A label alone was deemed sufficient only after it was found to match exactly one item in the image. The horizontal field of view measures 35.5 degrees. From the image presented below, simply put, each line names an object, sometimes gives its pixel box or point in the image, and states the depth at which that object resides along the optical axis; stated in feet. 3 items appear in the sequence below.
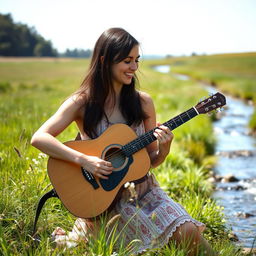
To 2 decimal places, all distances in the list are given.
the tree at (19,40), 220.84
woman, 9.38
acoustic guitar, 9.66
